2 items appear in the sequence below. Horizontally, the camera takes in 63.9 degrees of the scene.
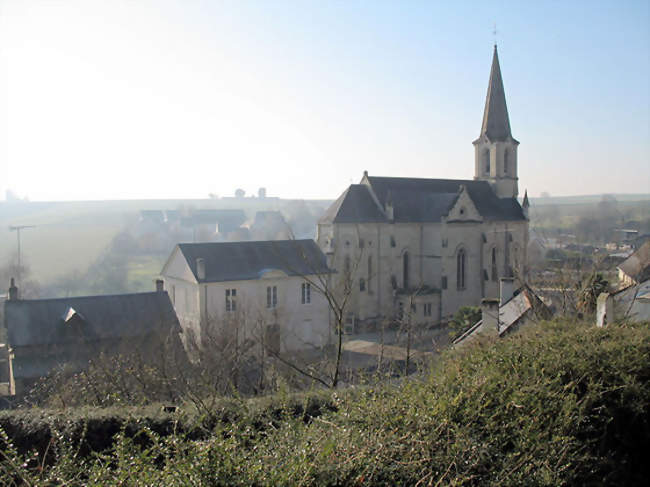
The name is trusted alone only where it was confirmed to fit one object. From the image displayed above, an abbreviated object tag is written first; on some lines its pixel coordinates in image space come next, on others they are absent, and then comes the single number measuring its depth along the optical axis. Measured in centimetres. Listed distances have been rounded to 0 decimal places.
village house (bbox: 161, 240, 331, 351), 2778
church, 3553
